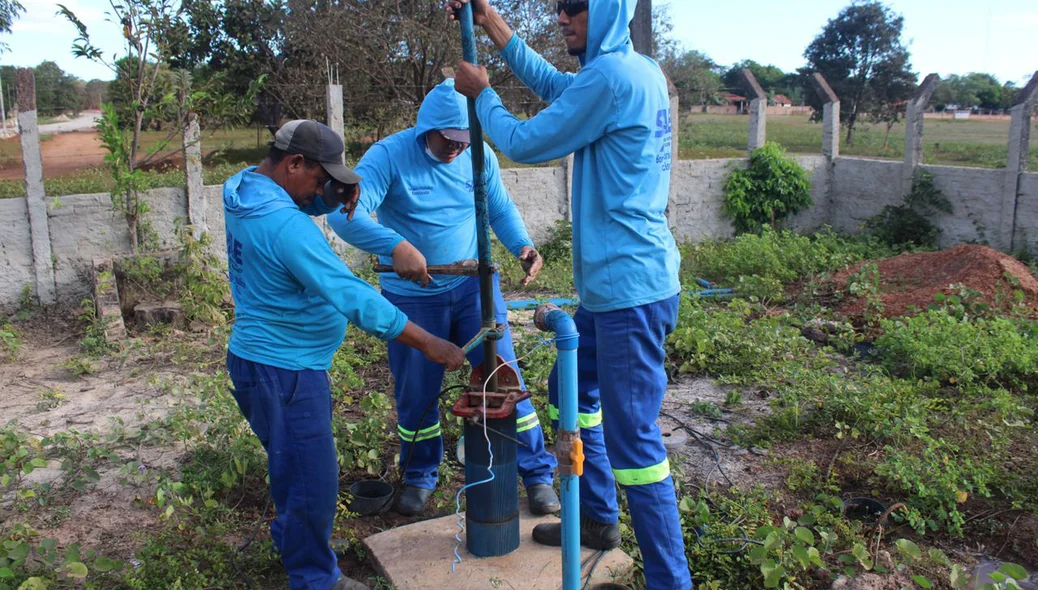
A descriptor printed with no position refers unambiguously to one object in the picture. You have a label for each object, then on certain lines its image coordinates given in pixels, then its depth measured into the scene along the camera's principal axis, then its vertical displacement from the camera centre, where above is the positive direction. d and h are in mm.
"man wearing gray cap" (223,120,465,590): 2777 -615
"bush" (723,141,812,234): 11117 -546
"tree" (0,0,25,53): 18078 +3106
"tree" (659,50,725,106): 23891 +2420
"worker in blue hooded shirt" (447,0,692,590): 2906 -281
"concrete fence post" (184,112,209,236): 8125 -255
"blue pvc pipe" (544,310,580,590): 2729 -878
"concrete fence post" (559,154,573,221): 10336 -471
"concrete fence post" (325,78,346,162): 8945 +485
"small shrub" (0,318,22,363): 6641 -1637
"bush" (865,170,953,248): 10234 -870
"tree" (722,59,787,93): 36181 +4548
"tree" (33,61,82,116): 29859 +2271
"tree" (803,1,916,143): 24328 +2844
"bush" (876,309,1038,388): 5480 -1418
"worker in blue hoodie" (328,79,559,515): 3691 -486
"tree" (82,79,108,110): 40675 +2844
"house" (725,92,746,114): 39172 +2390
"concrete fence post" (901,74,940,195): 10266 +271
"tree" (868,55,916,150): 24172 +1900
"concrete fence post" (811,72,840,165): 11367 +461
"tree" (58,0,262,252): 7777 +557
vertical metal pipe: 3068 -340
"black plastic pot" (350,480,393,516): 3855 -1668
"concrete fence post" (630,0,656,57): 10083 +1512
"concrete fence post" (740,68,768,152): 11297 +552
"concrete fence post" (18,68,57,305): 7484 -340
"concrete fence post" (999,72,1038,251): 9172 -102
